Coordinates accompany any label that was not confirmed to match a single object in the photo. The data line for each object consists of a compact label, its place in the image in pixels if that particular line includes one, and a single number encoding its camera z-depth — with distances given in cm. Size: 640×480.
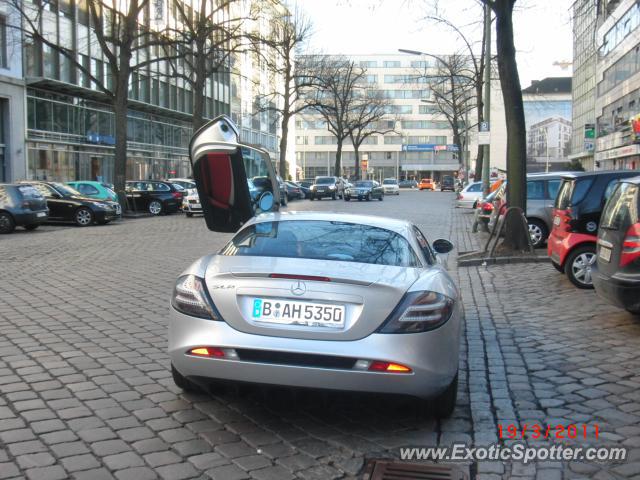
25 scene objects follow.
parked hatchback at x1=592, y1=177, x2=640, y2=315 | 680
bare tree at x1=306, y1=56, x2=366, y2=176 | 5597
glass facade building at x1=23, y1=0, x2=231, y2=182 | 3672
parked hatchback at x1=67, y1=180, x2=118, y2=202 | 2617
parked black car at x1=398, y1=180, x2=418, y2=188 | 10912
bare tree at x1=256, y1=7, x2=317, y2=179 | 4712
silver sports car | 419
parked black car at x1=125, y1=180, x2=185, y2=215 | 3225
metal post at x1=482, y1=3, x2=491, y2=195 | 2508
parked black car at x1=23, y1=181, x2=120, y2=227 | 2478
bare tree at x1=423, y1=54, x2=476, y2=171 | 4431
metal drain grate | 387
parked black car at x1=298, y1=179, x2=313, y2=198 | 5640
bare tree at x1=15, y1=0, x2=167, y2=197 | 2902
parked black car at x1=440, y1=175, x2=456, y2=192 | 9150
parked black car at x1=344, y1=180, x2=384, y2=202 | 5016
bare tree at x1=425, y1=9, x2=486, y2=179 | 3633
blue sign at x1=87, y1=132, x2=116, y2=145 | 4144
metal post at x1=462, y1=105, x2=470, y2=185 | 5362
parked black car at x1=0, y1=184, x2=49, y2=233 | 2116
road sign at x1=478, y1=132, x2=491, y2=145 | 2498
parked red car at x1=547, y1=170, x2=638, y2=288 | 1009
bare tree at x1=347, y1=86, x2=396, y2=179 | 7256
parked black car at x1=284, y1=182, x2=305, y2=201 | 5128
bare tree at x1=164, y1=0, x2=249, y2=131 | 3053
